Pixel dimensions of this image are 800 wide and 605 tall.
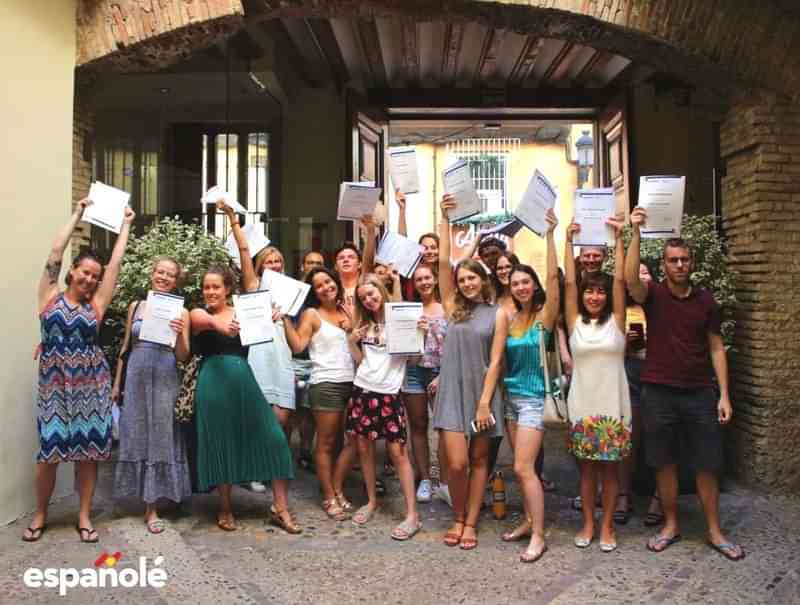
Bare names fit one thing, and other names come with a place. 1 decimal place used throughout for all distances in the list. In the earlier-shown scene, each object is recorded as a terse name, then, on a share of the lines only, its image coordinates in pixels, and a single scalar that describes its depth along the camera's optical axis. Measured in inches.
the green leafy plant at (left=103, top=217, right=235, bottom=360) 210.4
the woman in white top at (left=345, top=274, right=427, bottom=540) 180.7
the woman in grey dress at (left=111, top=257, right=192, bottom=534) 176.6
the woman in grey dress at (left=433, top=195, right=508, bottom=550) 168.4
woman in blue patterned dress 167.6
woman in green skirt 175.8
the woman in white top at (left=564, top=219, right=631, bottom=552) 163.3
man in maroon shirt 165.9
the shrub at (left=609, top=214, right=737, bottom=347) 216.1
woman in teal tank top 165.0
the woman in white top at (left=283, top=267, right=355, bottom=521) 188.7
